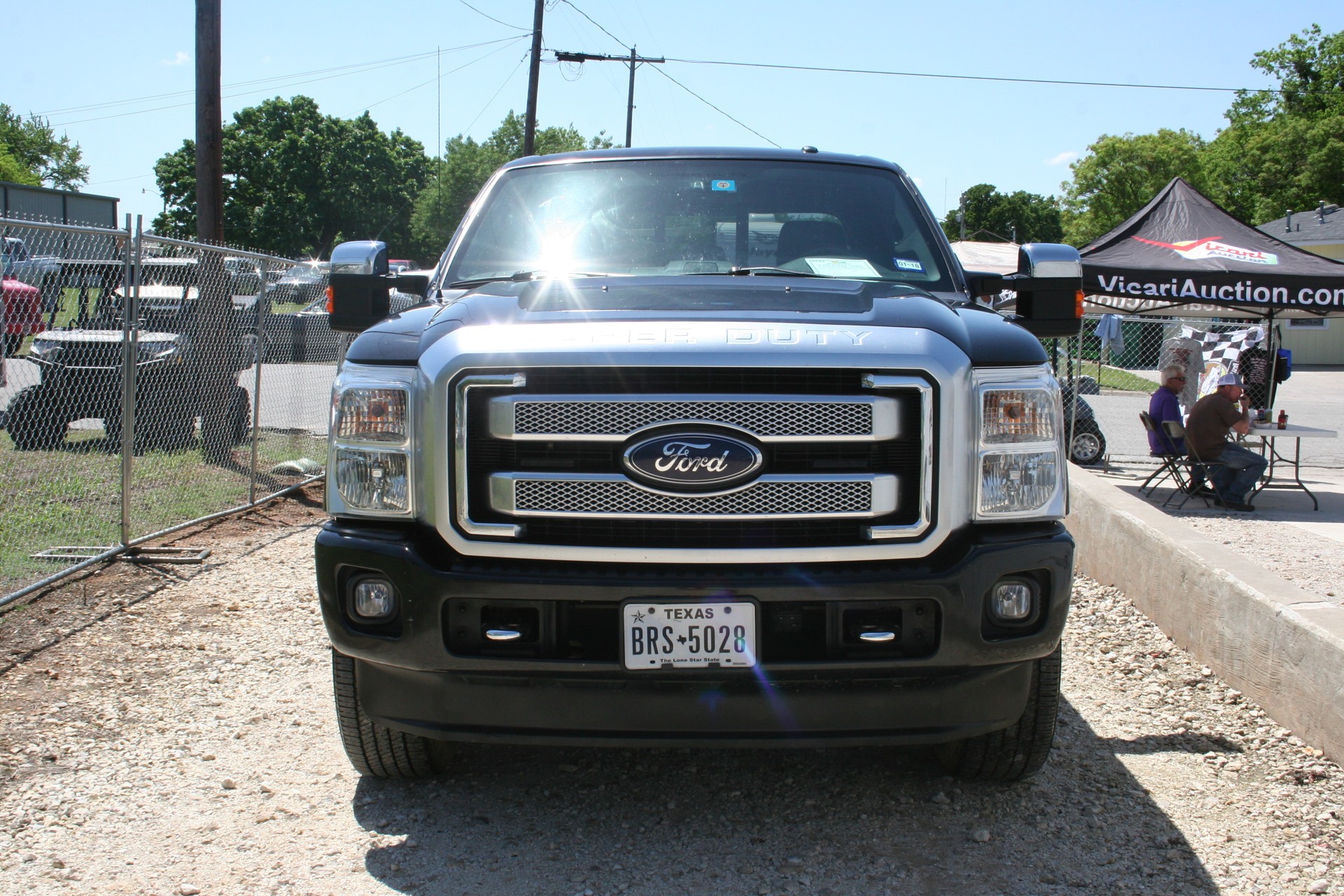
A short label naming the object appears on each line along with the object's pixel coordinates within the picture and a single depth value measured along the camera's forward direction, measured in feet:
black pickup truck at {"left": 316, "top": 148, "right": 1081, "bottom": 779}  8.96
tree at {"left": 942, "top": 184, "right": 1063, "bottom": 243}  352.08
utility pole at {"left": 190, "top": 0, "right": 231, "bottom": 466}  26.91
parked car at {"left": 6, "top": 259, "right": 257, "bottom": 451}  23.11
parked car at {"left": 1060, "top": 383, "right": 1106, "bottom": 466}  41.86
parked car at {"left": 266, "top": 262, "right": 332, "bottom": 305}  29.30
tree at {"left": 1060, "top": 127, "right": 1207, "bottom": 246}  173.37
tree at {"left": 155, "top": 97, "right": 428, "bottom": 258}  242.58
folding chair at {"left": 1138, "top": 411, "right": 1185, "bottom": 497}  32.73
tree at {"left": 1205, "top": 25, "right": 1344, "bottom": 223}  153.58
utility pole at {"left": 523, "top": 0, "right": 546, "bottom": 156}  90.05
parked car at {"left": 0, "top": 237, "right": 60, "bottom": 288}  21.11
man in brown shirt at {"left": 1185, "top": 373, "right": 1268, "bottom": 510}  31.42
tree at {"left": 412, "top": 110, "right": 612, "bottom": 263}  224.33
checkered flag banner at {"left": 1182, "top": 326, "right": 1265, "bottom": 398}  39.17
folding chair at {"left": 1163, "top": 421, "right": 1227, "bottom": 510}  31.89
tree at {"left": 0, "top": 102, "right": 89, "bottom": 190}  304.09
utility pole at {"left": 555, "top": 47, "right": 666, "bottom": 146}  106.93
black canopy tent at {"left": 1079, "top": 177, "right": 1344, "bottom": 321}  34.17
